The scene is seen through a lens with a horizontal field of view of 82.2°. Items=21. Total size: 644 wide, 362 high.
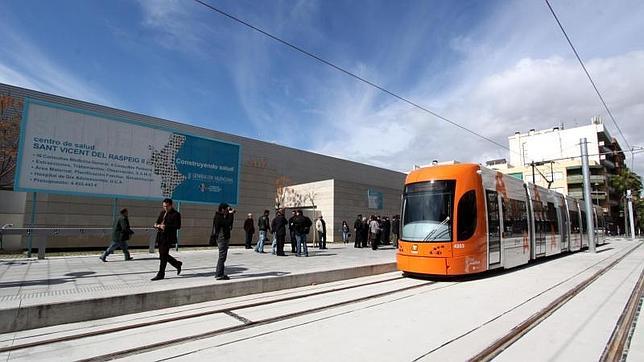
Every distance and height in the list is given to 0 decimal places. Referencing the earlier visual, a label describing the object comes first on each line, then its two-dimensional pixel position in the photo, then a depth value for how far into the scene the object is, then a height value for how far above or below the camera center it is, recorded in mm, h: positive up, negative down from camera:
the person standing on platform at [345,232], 24767 -798
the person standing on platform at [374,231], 19109 -537
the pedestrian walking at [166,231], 8094 -314
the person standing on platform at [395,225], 19322 -210
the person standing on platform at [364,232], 21500 -669
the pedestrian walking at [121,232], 11672 -511
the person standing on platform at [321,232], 19250 -650
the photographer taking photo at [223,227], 8133 -211
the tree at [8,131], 20438 +4575
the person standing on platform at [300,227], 14695 -305
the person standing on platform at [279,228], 14469 -356
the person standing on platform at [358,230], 21344 -552
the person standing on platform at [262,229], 15867 -449
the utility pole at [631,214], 45412 +1481
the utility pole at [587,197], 19281 +1481
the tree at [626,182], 71375 +8442
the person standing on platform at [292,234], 14922 -615
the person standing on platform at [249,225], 17189 -334
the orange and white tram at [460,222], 9438 +17
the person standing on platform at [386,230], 22719 -554
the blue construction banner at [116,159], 12562 +2230
